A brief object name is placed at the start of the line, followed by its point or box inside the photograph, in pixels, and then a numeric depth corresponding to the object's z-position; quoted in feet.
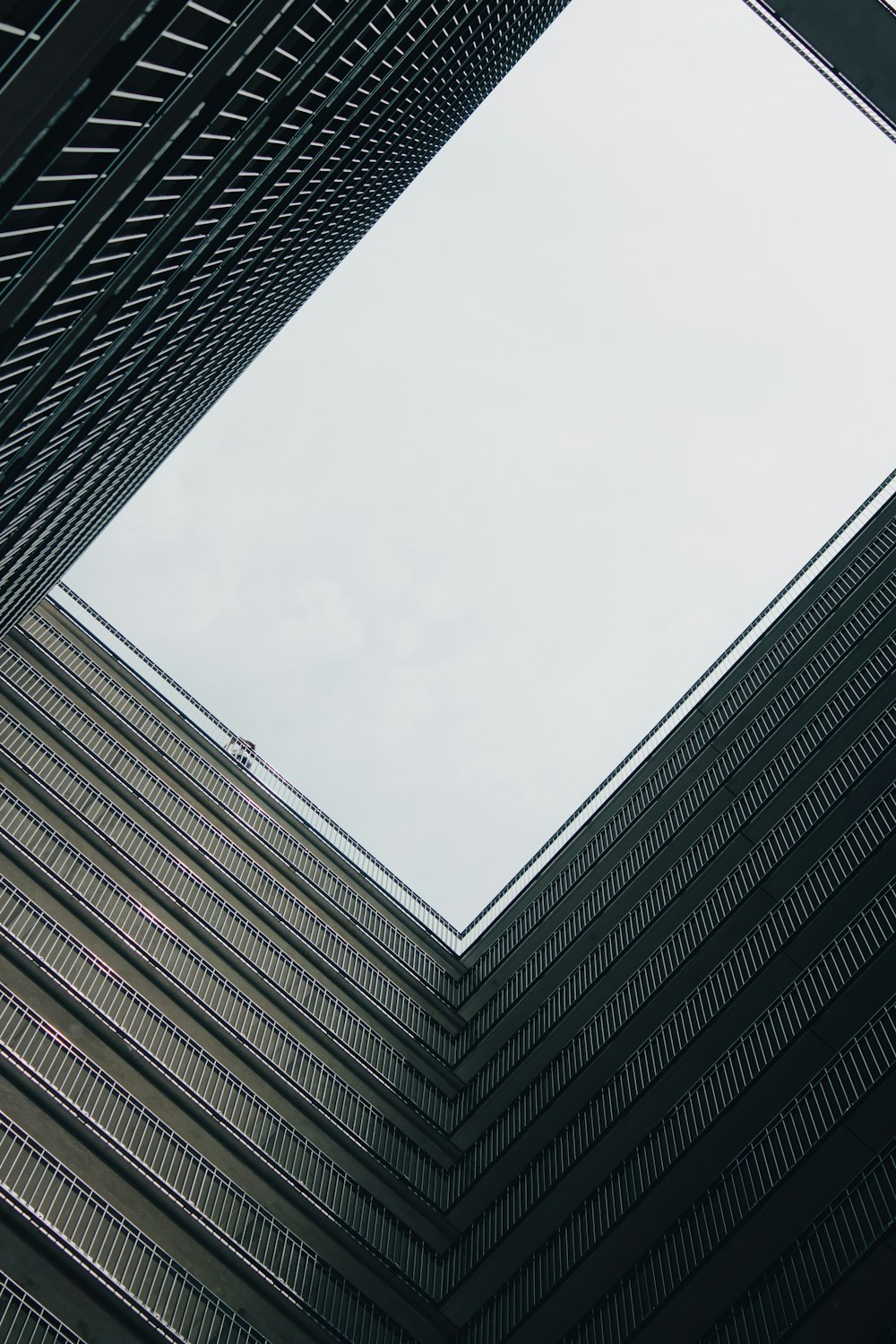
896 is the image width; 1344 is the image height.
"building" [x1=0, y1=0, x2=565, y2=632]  41.22
